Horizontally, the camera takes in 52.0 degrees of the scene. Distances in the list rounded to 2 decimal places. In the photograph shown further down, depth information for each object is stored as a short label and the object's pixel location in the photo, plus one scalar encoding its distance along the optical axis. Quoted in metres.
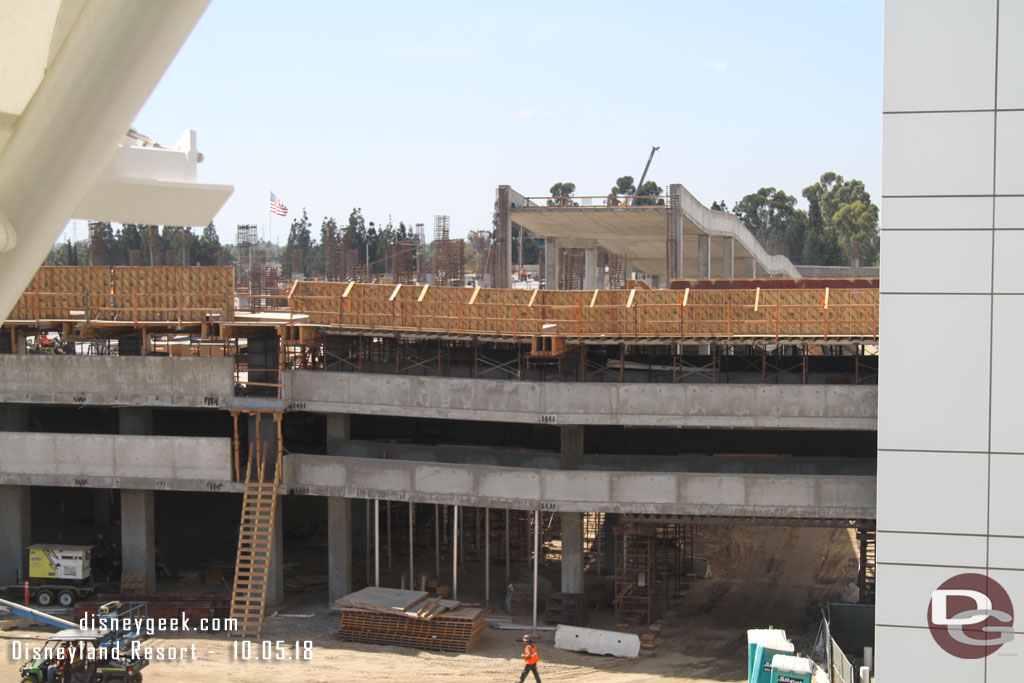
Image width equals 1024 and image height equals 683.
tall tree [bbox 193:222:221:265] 126.88
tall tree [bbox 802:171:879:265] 159.62
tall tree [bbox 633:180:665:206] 172.88
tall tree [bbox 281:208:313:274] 148.75
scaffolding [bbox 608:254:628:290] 77.56
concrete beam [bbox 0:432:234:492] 32.19
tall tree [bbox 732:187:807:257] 174.50
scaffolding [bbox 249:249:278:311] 50.84
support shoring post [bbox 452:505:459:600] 31.78
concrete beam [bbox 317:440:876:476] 32.47
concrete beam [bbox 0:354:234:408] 32.38
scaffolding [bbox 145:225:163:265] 68.95
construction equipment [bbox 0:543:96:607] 32.84
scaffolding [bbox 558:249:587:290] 62.12
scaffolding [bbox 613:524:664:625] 31.00
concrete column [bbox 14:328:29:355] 34.92
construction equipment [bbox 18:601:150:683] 23.77
